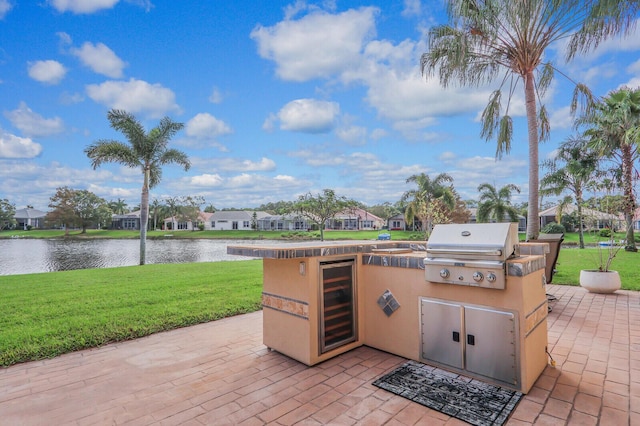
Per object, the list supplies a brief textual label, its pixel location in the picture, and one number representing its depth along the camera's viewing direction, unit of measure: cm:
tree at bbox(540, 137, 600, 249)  1429
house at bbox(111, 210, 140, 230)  6256
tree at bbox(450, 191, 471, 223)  3092
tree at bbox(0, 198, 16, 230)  5184
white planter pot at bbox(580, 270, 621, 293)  610
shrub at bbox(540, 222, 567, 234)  2250
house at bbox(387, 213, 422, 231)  4934
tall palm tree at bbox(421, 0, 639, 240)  664
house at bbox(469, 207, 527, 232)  3552
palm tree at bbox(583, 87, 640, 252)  1091
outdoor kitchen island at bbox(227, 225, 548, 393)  257
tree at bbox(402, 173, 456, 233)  2422
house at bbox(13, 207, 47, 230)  6086
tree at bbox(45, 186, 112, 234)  4597
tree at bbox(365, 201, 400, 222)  5266
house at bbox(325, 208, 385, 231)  5178
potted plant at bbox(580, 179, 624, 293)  611
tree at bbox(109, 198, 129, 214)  6881
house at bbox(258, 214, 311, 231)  5306
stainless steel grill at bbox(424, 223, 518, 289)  251
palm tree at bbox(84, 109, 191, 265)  1396
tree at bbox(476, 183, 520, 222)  2150
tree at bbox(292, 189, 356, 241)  3316
